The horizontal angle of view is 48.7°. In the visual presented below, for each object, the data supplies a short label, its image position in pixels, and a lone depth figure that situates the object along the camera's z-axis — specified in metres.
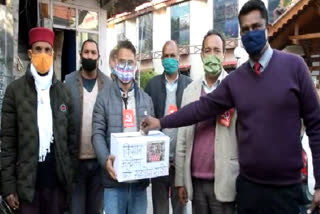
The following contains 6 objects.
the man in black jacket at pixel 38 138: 2.90
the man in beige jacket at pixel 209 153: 2.83
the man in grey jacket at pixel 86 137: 3.70
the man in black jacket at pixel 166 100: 3.87
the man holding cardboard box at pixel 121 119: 3.09
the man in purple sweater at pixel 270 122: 2.44
